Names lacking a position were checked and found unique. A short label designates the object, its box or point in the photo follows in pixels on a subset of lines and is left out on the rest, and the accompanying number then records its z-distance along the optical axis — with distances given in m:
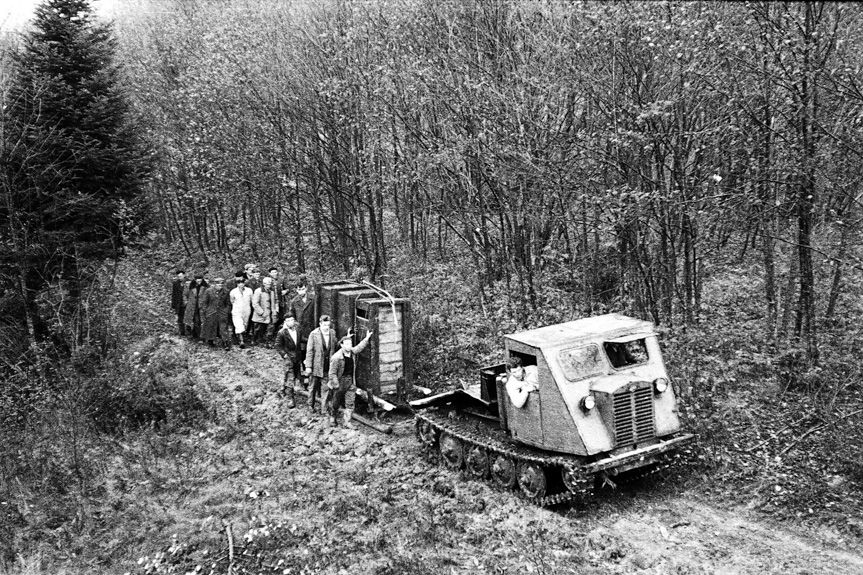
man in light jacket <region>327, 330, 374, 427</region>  11.29
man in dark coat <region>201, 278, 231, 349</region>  15.97
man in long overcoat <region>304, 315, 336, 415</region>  11.53
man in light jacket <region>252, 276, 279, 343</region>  15.73
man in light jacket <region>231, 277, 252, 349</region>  15.66
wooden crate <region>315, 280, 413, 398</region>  11.40
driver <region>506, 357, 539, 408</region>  8.72
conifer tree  14.26
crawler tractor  8.17
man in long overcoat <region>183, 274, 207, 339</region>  16.44
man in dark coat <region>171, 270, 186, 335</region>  17.25
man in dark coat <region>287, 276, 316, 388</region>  12.85
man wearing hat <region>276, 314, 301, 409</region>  12.69
